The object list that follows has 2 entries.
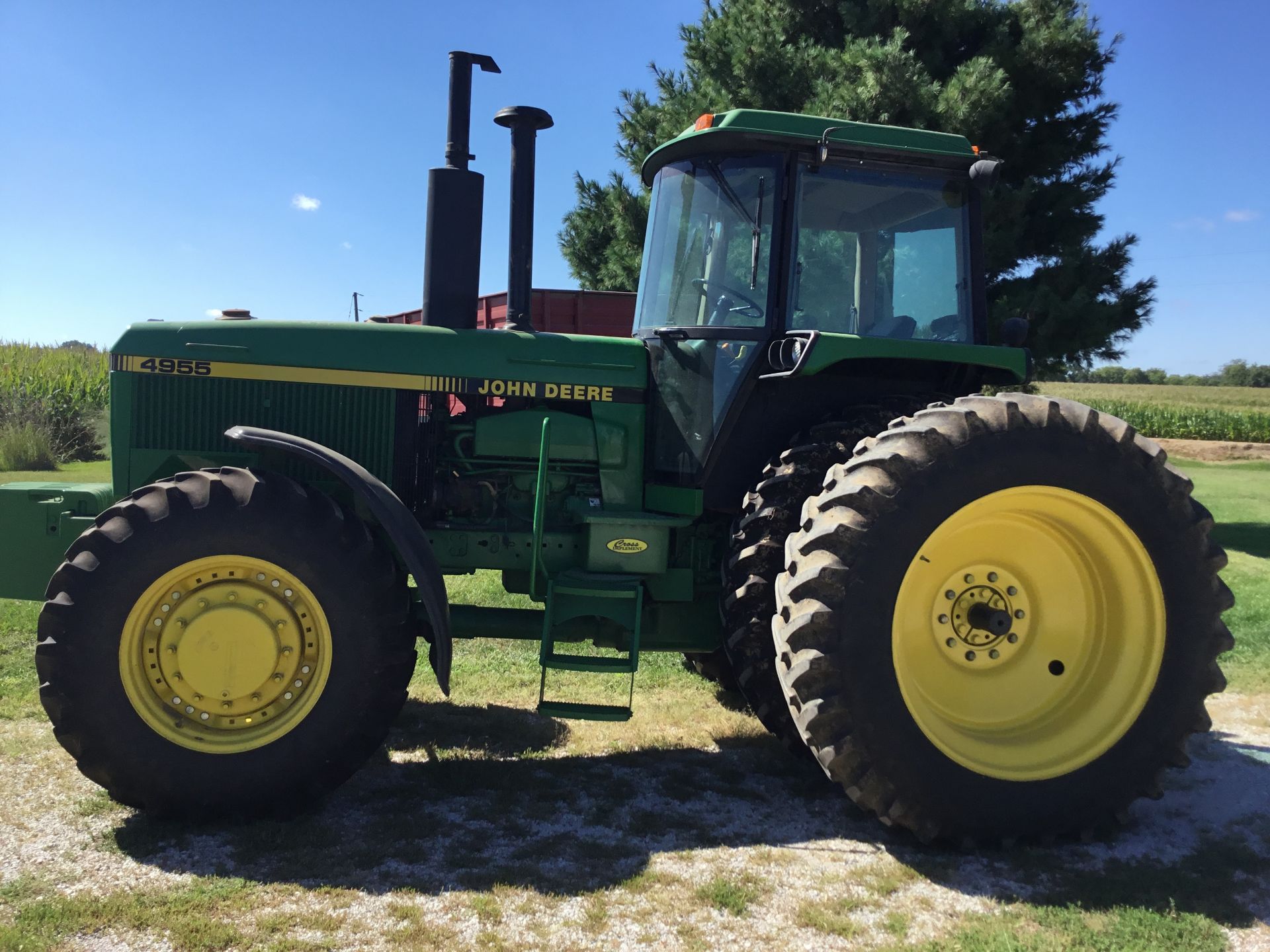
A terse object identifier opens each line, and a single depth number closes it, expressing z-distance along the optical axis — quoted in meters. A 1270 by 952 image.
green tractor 3.13
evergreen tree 9.99
